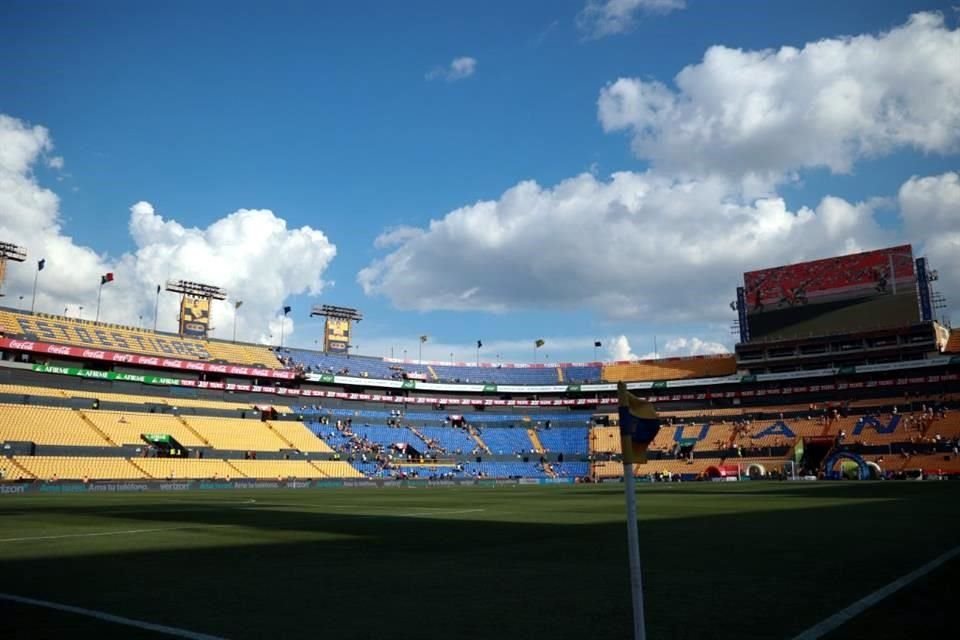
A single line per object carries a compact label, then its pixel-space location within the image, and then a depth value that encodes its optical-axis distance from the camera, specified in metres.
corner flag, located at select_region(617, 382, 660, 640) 5.34
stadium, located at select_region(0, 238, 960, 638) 9.41
